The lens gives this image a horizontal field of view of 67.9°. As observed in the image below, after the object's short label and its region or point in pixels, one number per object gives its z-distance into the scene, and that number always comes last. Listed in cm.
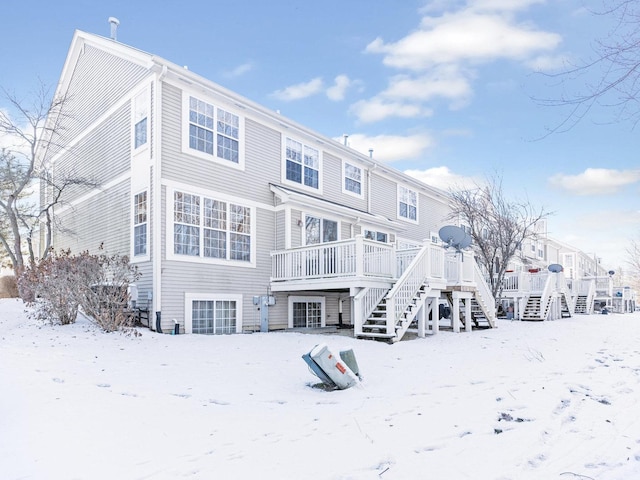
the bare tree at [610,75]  383
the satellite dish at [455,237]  1462
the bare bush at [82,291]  975
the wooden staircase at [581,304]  2784
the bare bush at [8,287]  1712
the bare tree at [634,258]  4244
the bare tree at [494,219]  2066
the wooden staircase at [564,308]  2270
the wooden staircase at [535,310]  1969
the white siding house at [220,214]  1157
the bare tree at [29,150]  1587
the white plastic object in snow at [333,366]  625
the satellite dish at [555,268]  2426
